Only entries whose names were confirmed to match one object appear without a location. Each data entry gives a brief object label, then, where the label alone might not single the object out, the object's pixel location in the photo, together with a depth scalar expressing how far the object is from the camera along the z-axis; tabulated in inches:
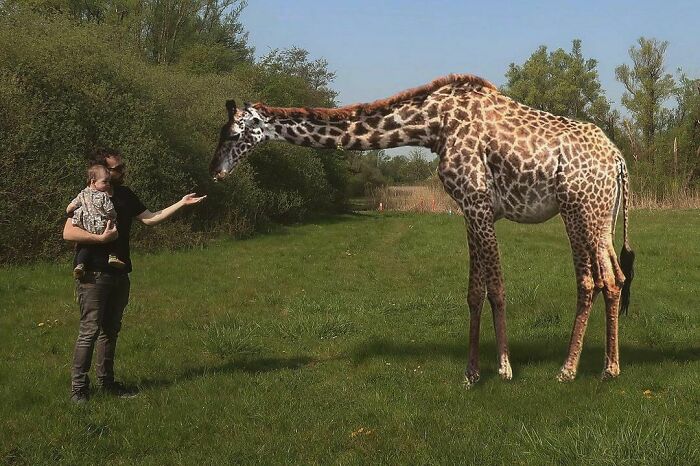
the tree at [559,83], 2331.4
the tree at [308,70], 1641.7
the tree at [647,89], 1827.0
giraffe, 233.0
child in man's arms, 212.1
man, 215.2
